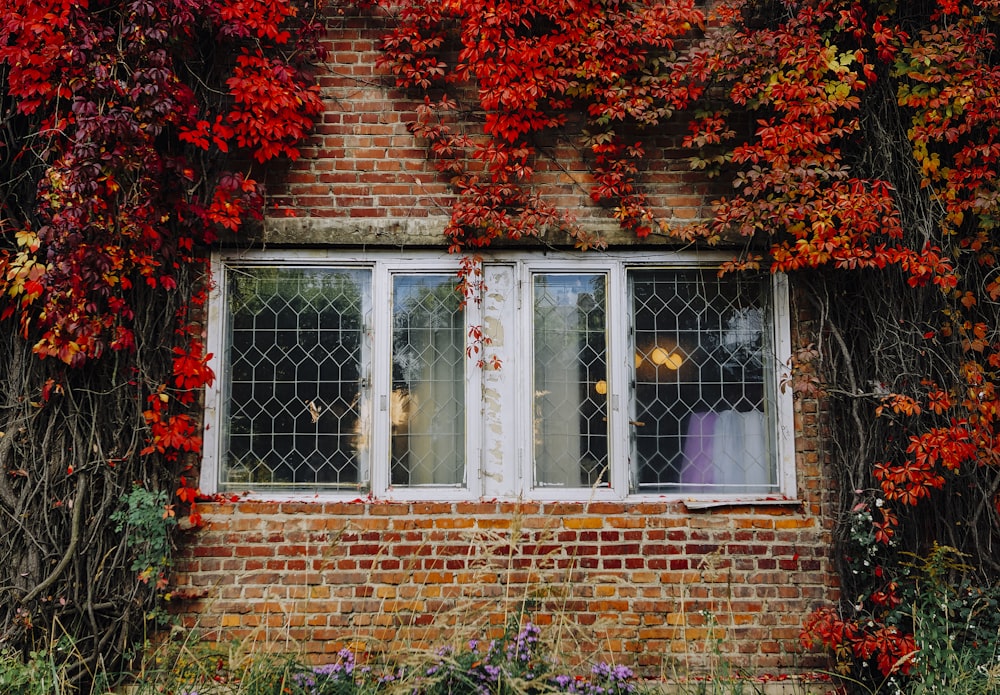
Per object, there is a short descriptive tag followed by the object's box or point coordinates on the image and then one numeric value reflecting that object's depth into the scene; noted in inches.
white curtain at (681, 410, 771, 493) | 167.8
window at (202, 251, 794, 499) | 166.6
